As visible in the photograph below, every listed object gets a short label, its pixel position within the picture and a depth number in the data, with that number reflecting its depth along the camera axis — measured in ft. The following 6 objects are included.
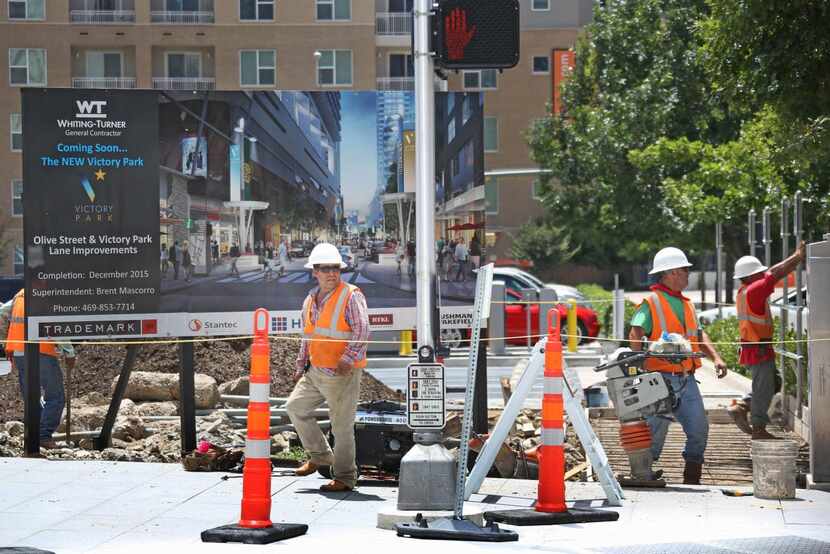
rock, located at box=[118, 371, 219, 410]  55.21
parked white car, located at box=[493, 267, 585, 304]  105.81
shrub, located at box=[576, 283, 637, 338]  101.35
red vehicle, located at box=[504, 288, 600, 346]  96.48
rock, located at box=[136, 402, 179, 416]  51.63
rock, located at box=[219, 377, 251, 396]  55.36
